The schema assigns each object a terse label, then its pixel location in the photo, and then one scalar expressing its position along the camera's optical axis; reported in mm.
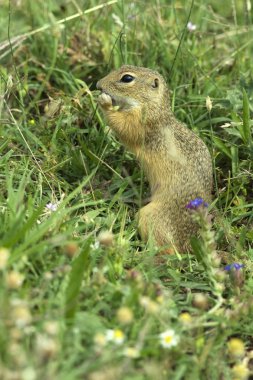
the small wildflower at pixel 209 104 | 9320
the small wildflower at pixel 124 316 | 6156
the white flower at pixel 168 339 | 6797
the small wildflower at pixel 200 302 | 6920
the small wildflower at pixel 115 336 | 6492
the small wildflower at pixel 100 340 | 6172
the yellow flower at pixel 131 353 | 6323
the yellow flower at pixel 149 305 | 6500
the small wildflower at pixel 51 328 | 5746
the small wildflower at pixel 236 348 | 6582
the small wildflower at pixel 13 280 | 6258
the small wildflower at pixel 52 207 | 9141
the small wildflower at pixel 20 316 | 5875
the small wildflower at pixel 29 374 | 5395
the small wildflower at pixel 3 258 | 6277
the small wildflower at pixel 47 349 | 5484
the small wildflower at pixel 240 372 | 6893
